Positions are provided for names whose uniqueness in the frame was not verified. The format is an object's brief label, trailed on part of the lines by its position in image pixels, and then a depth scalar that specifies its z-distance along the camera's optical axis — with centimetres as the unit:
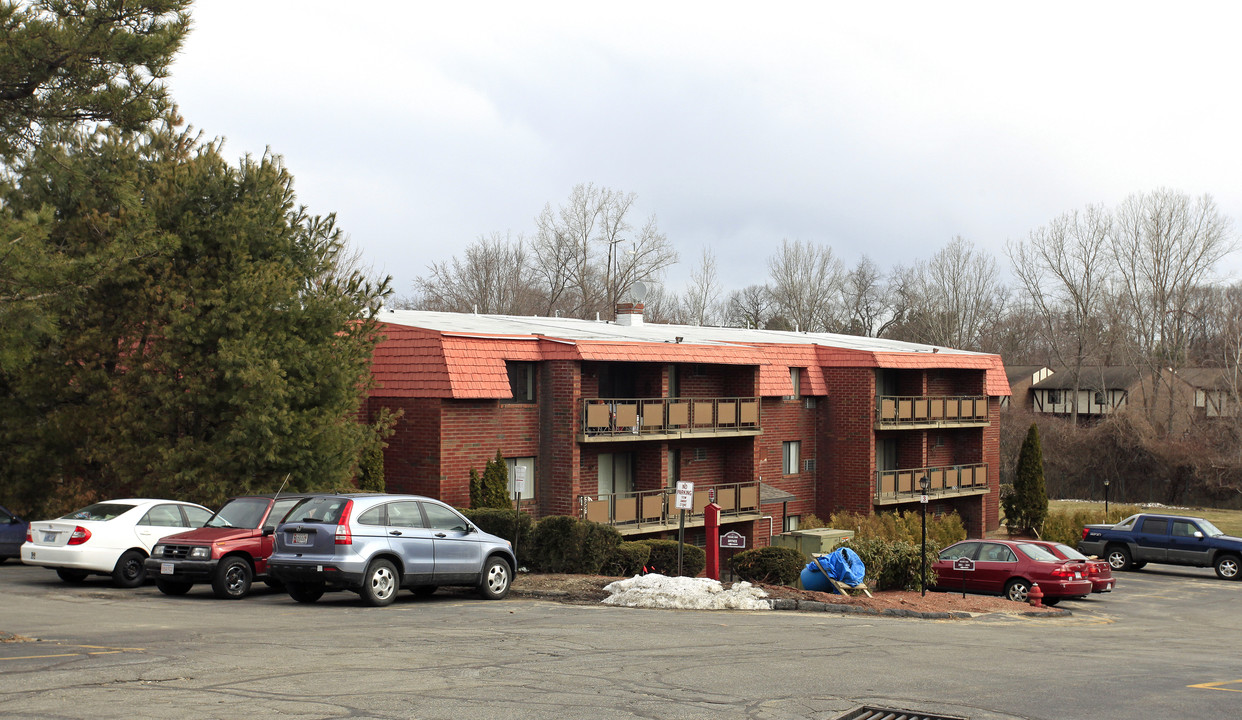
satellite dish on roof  4106
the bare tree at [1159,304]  7050
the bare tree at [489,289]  6469
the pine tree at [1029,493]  4134
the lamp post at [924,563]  2103
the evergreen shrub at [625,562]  2084
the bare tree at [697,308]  7700
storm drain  840
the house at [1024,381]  7825
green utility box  2669
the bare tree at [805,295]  8031
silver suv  1474
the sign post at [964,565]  2169
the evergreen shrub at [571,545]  2058
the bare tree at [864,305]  8856
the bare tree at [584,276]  6556
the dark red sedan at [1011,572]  2334
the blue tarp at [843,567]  2016
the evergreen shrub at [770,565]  2077
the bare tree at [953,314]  7844
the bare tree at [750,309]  8856
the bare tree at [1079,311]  7331
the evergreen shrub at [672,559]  2138
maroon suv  1577
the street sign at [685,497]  1864
